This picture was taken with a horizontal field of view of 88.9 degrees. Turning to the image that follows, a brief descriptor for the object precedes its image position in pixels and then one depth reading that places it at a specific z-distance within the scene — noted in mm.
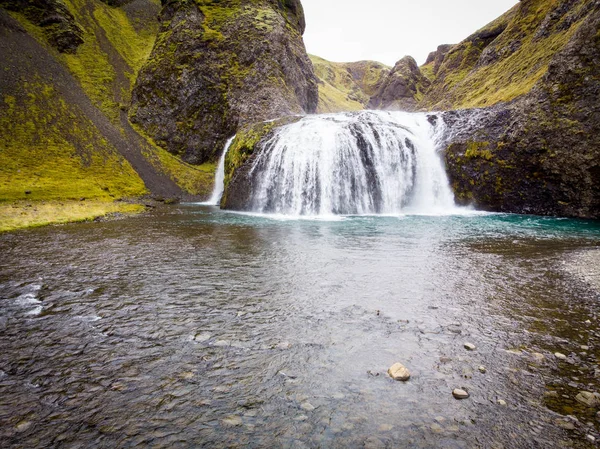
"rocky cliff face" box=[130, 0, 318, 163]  47969
